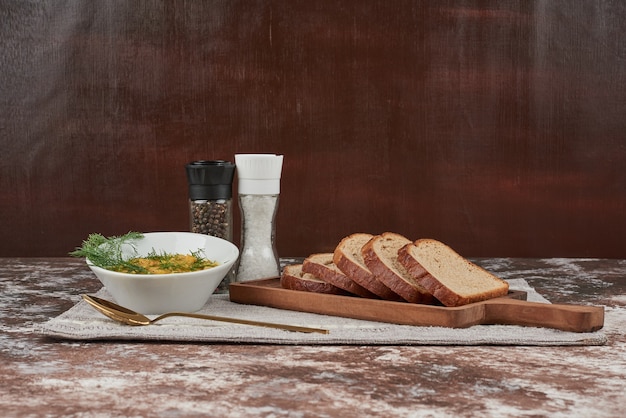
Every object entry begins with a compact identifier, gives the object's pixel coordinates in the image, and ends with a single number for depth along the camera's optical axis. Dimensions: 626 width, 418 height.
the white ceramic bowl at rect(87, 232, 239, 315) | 1.52
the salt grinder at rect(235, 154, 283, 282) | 1.67
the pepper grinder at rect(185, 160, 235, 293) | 1.66
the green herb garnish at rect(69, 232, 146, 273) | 1.56
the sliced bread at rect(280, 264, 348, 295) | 1.59
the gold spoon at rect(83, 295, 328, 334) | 1.48
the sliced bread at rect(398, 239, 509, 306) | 1.52
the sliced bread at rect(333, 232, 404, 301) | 1.56
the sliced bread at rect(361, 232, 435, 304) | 1.54
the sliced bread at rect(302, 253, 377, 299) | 1.58
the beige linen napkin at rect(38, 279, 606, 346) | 1.44
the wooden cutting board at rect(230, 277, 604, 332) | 1.47
